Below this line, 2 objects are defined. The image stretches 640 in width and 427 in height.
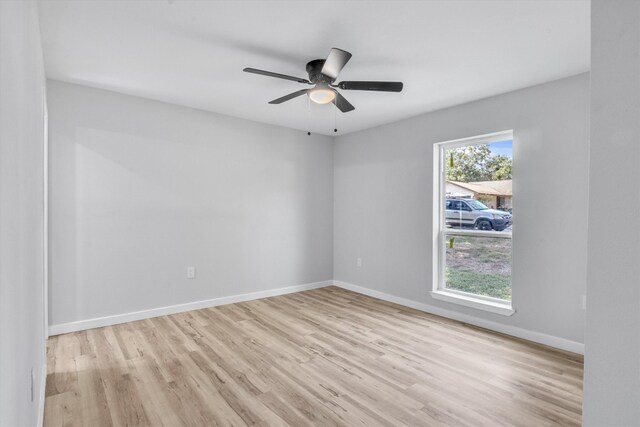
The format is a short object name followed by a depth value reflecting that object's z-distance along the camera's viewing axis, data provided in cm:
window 356
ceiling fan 248
